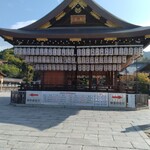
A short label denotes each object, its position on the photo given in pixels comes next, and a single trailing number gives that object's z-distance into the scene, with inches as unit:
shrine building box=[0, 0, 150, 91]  388.6
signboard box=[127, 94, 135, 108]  376.2
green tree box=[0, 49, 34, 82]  1461.0
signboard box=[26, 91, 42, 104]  392.3
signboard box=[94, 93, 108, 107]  379.3
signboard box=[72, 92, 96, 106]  381.0
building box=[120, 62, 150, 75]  823.6
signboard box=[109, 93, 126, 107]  376.6
